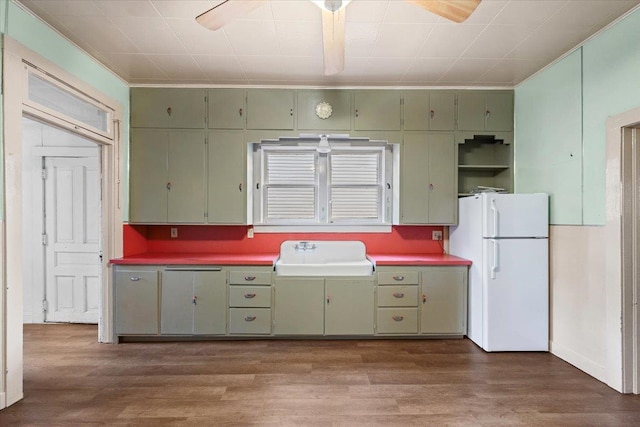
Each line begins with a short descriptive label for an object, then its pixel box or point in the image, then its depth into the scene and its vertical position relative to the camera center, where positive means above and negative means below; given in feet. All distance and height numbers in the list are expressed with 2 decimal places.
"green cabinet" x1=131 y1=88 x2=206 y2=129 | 12.38 +3.74
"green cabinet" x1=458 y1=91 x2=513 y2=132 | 12.58 +3.57
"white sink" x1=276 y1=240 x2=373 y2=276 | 13.24 -1.58
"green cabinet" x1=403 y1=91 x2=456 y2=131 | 12.58 +3.63
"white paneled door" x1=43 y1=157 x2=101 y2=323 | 13.55 -1.04
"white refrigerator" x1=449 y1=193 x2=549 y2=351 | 10.64 -1.89
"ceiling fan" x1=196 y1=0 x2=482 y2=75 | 5.86 +3.51
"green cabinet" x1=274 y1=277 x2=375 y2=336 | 11.61 -3.25
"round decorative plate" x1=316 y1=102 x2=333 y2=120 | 12.44 +3.63
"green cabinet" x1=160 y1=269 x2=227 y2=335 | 11.57 -3.17
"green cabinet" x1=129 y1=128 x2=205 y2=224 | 12.37 +1.29
